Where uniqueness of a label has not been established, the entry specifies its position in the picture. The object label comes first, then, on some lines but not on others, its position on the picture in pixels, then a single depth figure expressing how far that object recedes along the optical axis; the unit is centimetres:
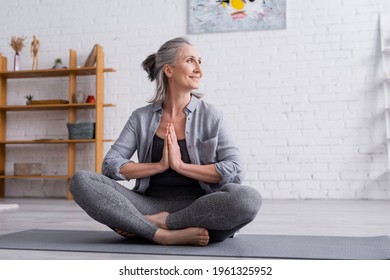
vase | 591
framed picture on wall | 546
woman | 203
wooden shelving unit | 559
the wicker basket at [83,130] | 559
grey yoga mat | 188
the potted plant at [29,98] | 580
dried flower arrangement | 591
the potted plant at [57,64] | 580
